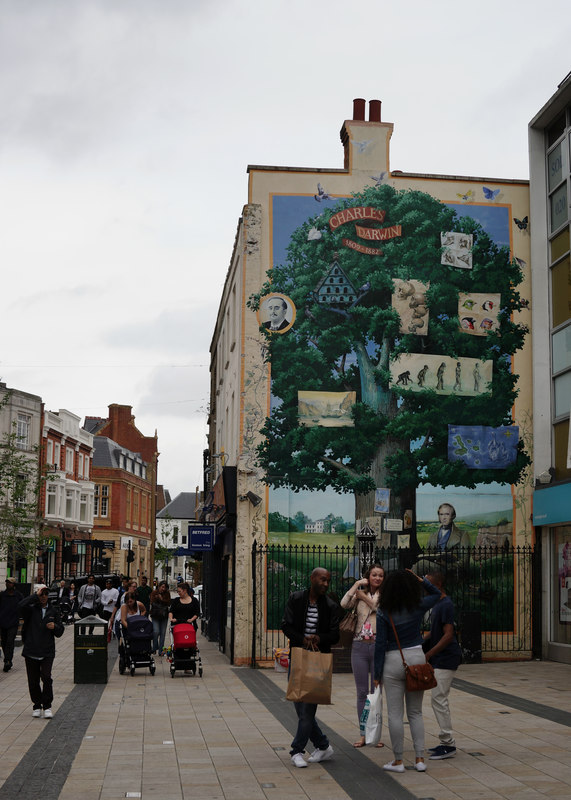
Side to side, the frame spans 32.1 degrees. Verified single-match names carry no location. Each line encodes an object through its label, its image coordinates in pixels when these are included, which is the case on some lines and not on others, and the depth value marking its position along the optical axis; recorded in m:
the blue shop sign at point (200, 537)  23.52
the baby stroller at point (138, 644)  17.83
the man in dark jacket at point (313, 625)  9.14
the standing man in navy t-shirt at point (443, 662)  9.58
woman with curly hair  8.85
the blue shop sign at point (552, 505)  19.67
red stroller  17.50
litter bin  16.39
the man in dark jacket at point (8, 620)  18.48
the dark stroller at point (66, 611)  31.37
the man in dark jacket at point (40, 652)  12.12
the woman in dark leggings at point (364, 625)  10.25
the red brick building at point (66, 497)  53.47
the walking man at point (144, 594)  25.49
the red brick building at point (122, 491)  70.12
